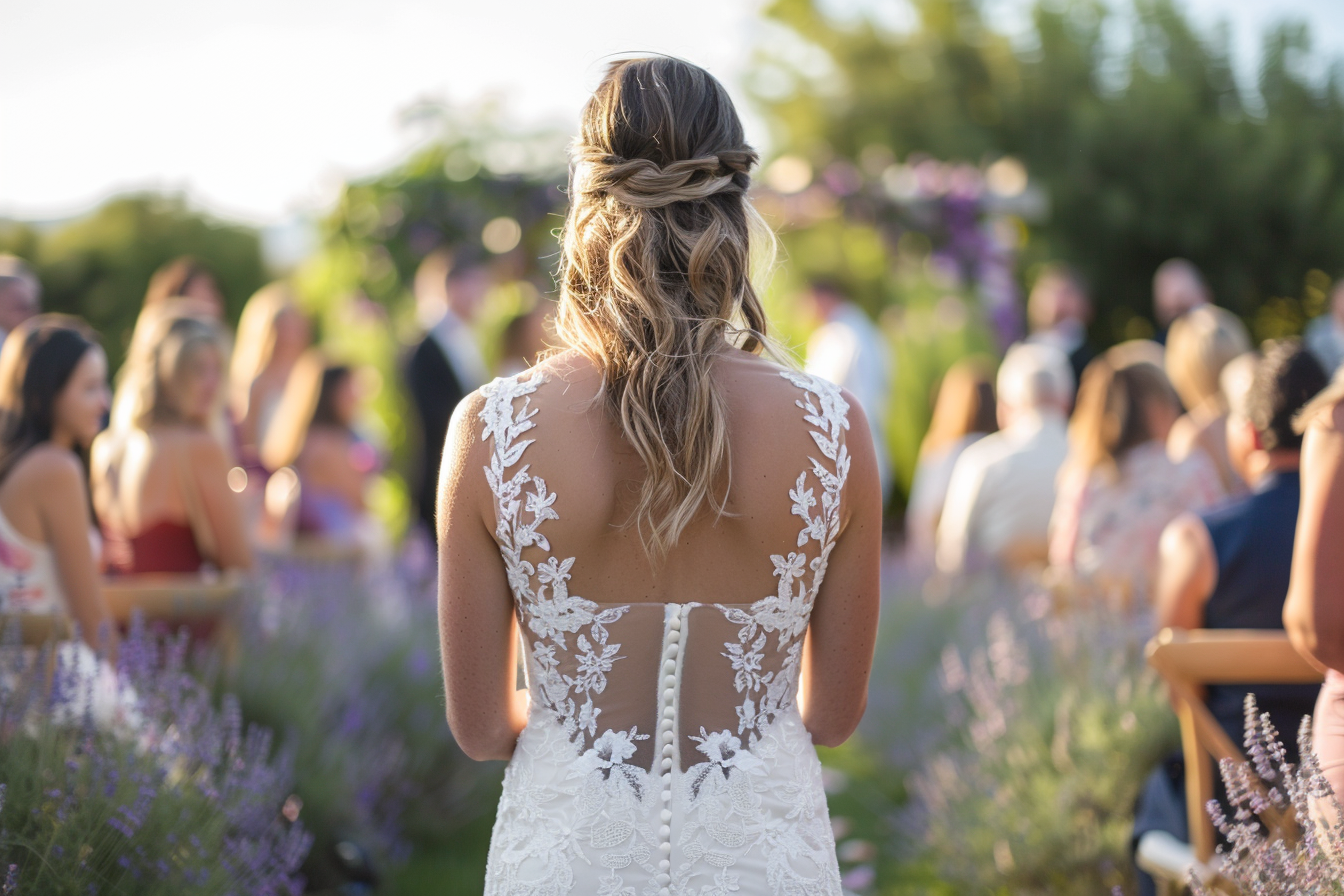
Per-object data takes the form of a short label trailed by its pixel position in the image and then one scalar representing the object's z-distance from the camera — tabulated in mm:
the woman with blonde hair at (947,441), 6945
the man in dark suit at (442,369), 6812
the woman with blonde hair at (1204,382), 4699
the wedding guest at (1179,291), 7695
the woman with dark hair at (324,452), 6418
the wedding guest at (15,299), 4809
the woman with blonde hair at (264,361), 6762
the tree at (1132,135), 12492
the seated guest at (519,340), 6754
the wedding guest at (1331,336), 6922
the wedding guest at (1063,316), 8344
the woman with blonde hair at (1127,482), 4461
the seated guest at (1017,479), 5785
